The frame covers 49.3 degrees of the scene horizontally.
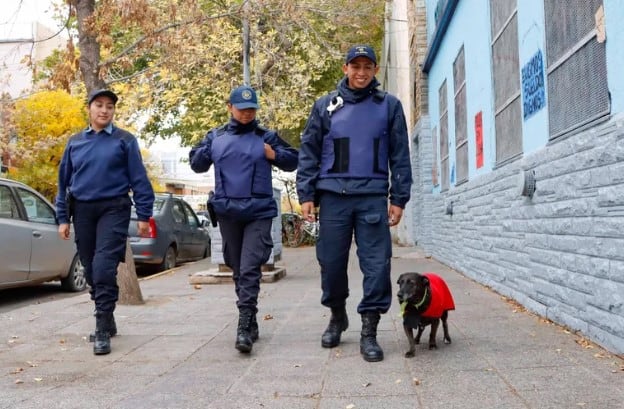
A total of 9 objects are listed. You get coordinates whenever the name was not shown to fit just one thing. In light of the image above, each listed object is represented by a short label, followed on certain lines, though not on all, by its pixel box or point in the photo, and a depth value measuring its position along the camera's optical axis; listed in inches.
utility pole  536.4
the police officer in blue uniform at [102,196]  197.2
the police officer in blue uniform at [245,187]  190.1
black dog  171.0
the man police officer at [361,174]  174.9
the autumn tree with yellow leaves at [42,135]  824.3
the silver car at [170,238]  476.9
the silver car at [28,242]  318.7
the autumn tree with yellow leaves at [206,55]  295.1
